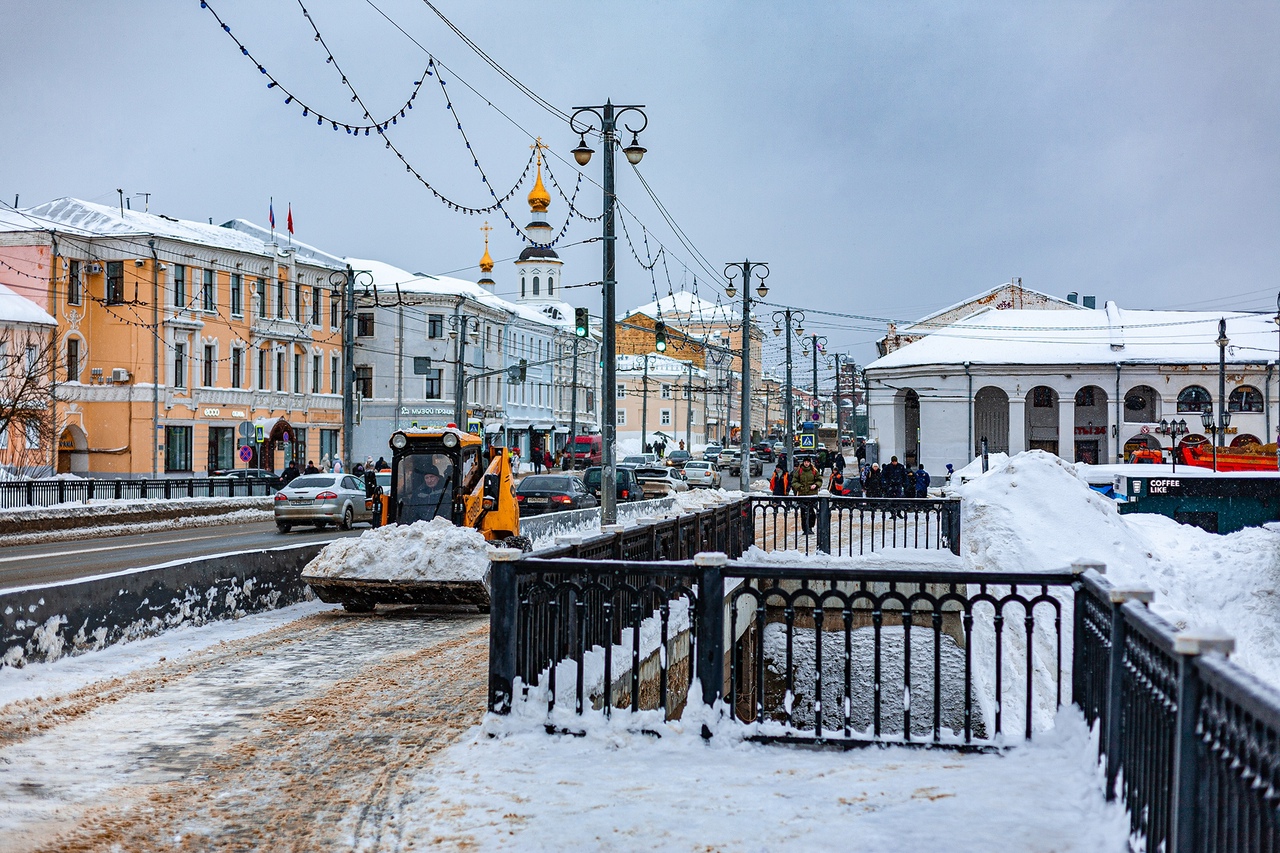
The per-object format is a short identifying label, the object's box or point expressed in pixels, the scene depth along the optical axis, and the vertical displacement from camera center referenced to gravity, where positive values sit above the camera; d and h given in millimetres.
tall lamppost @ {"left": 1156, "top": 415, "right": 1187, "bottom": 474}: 51844 +1018
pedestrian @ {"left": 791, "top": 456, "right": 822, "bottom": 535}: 28047 -812
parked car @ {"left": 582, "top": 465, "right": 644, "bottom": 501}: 37219 -1195
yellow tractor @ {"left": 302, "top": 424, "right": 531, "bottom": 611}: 16359 -578
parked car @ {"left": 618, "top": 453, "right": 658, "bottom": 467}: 59875 -674
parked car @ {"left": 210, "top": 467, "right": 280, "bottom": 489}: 42969 -1232
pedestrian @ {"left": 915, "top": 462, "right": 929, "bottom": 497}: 31995 -971
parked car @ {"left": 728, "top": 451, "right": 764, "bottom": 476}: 73375 -1271
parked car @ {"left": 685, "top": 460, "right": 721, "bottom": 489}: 58031 -1428
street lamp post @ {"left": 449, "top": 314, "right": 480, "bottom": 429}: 41438 +2588
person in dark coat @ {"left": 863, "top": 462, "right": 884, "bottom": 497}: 33544 -1063
